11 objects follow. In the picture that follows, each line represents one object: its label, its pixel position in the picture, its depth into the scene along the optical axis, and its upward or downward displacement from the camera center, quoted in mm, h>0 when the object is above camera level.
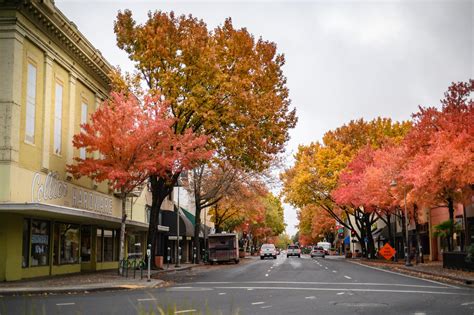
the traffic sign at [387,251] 40312 -1862
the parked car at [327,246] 98675 -3521
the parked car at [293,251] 88000 -3799
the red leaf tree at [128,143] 26375 +4089
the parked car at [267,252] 75562 -3340
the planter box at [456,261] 30772 -2120
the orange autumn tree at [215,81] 29656 +7924
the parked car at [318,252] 79812 -3628
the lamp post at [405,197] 40456 +2051
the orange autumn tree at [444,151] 30422 +4167
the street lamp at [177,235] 41375 -962
